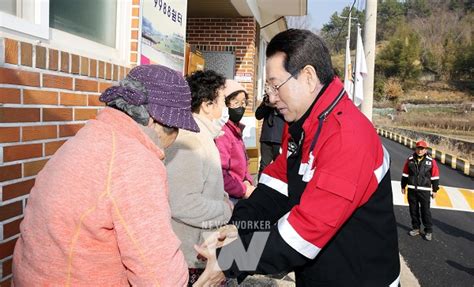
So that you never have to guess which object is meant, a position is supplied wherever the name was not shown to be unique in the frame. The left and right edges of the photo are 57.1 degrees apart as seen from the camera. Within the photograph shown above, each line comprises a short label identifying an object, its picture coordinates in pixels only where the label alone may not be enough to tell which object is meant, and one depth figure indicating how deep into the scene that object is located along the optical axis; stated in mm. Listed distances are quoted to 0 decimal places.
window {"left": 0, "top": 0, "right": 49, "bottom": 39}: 1886
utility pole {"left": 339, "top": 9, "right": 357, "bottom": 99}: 13697
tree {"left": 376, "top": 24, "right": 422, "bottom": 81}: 53625
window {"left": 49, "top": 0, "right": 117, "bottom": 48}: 2371
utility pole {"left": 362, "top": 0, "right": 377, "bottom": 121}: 10648
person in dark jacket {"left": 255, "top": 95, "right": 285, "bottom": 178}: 5824
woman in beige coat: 2443
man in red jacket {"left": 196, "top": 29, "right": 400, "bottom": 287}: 1718
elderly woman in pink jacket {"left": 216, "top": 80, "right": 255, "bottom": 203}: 3547
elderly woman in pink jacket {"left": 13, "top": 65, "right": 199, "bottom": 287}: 1253
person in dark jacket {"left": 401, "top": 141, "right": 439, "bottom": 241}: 7125
